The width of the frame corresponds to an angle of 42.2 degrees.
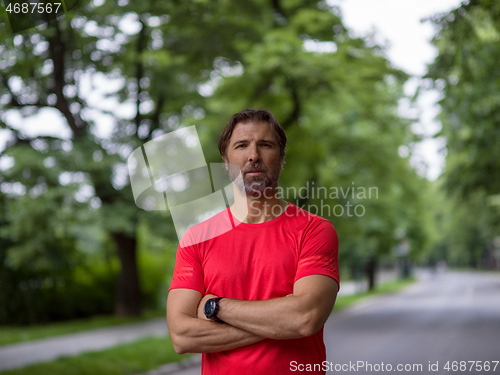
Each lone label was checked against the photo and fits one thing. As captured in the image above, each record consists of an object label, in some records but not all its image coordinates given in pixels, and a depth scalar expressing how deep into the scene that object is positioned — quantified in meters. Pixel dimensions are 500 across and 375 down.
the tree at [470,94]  7.48
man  2.26
